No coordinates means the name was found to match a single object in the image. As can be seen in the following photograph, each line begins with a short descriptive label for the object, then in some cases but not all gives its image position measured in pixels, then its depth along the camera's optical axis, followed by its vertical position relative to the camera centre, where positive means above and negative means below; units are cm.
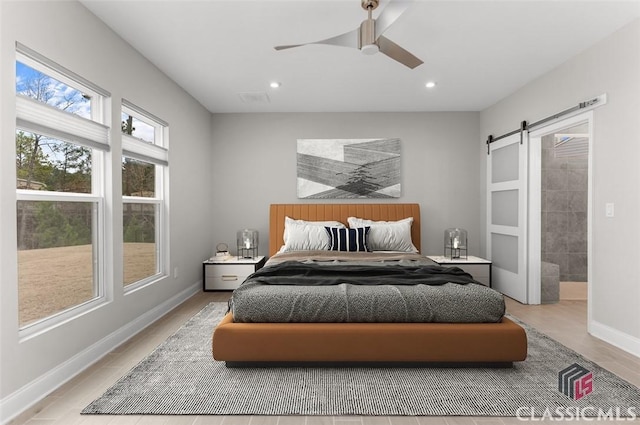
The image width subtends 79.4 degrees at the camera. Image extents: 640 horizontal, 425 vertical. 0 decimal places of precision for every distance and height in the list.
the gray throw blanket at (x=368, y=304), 263 -66
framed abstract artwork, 548 +58
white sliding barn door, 443 -9
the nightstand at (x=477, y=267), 486 -75
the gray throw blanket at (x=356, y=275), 295 -55
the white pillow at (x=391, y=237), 478 -36
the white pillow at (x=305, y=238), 475 -37
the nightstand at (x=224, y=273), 502 -84
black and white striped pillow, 465 -37
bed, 254 -89
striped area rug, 211 -109
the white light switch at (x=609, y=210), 315 -2
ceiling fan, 223 +109
